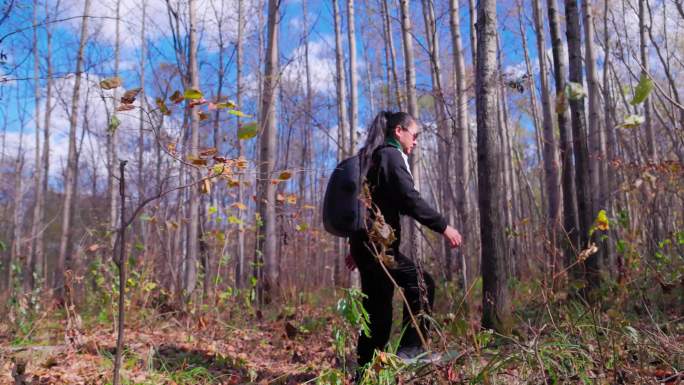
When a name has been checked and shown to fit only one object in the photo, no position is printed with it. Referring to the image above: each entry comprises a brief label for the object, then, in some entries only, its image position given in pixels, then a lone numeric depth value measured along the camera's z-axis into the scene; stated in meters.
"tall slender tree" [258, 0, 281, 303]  6.45
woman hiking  2.58
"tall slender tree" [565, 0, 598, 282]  4.57
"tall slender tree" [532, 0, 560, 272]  6.32
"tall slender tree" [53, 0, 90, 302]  9.93
